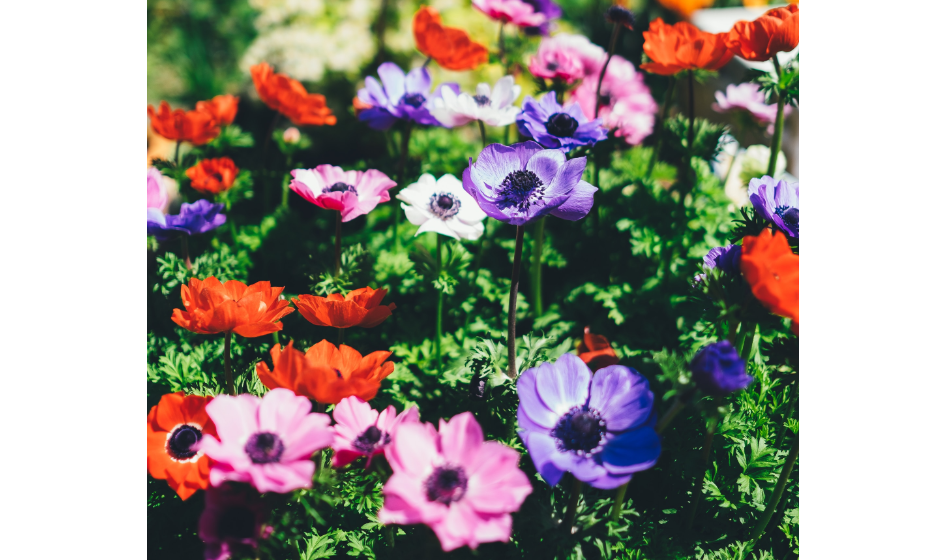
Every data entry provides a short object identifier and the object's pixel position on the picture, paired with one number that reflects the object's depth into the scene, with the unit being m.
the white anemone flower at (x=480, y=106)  0.98
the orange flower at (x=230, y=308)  0.81
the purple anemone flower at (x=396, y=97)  1.03
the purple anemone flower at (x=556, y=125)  0.92
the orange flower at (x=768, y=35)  0.90
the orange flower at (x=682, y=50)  0.93
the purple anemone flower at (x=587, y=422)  0.76
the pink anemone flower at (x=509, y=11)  1.11
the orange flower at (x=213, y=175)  1.07
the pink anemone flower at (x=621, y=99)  1.21
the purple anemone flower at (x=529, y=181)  0.83
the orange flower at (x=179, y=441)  0.79
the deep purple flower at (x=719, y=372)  0.73
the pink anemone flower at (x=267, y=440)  0.74
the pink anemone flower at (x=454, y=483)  0.72
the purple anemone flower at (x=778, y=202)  0.83
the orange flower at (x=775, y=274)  0.73
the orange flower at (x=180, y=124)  1.06
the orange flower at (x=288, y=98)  1.06
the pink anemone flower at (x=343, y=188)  0.92
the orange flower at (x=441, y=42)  1.08
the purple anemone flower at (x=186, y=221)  0.96
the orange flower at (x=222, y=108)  1.14
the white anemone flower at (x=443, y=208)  0.92
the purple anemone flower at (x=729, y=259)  0.79
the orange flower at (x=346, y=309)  0.85
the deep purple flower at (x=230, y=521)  0.76
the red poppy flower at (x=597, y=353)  0.90
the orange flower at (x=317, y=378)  0.78
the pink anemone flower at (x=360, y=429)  0.78
